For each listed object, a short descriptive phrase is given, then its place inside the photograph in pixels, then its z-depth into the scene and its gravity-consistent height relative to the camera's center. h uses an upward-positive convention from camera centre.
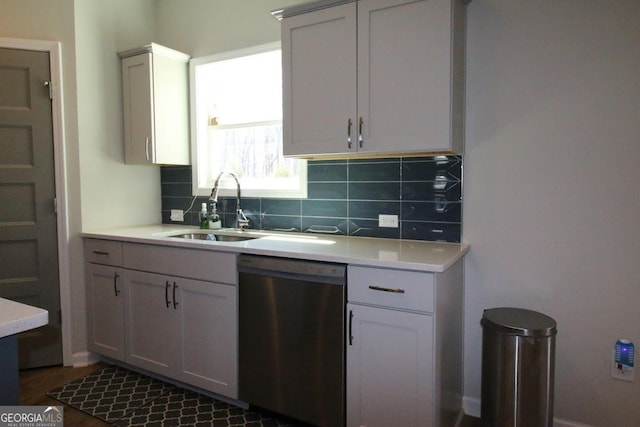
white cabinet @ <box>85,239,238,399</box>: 2.36 -0.76
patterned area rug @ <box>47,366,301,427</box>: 2.25 -1.25
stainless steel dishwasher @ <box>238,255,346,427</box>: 1.99 -0.76
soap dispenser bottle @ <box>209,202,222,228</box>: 3.13 -0.26
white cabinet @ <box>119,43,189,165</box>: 3.05 +0.60
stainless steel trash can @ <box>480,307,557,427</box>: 1.86 -0.83
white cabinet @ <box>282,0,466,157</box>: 2.02 +0.55
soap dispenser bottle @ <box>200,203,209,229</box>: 3.12 -0.24
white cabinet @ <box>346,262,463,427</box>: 1.79 -0.72
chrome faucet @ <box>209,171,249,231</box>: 2.99 -0.12
